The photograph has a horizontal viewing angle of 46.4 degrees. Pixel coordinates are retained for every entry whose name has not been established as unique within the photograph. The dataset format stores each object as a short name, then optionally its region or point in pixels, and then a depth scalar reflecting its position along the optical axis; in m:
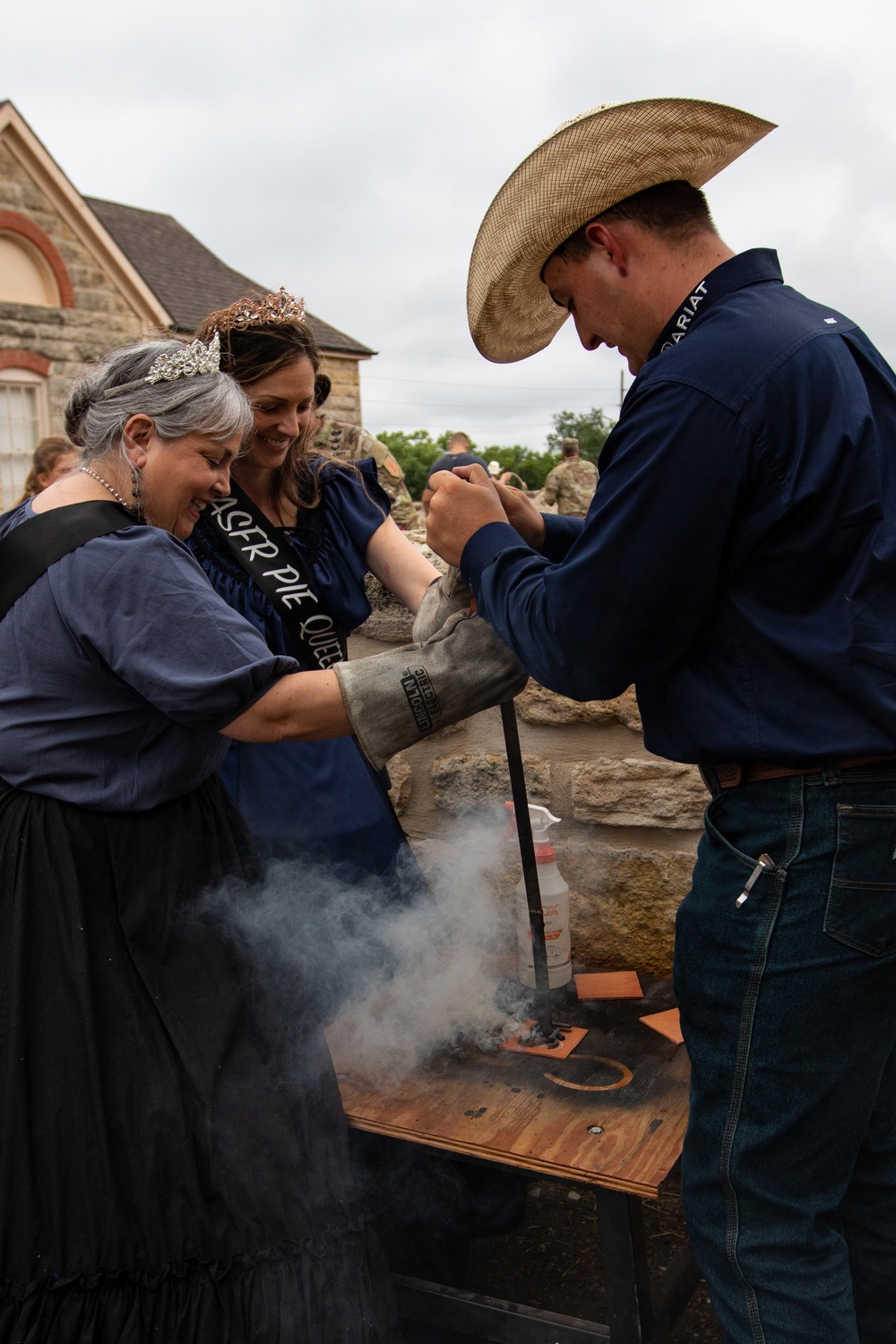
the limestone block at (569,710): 2.60
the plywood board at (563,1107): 1.88
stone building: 15.78
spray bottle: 2.44
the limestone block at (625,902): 2.62
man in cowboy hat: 1.39
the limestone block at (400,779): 2.97
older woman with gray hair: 1.72
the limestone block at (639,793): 2.58
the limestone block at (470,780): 2.86
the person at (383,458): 2.63
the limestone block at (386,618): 2.97
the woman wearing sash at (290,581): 2.35
